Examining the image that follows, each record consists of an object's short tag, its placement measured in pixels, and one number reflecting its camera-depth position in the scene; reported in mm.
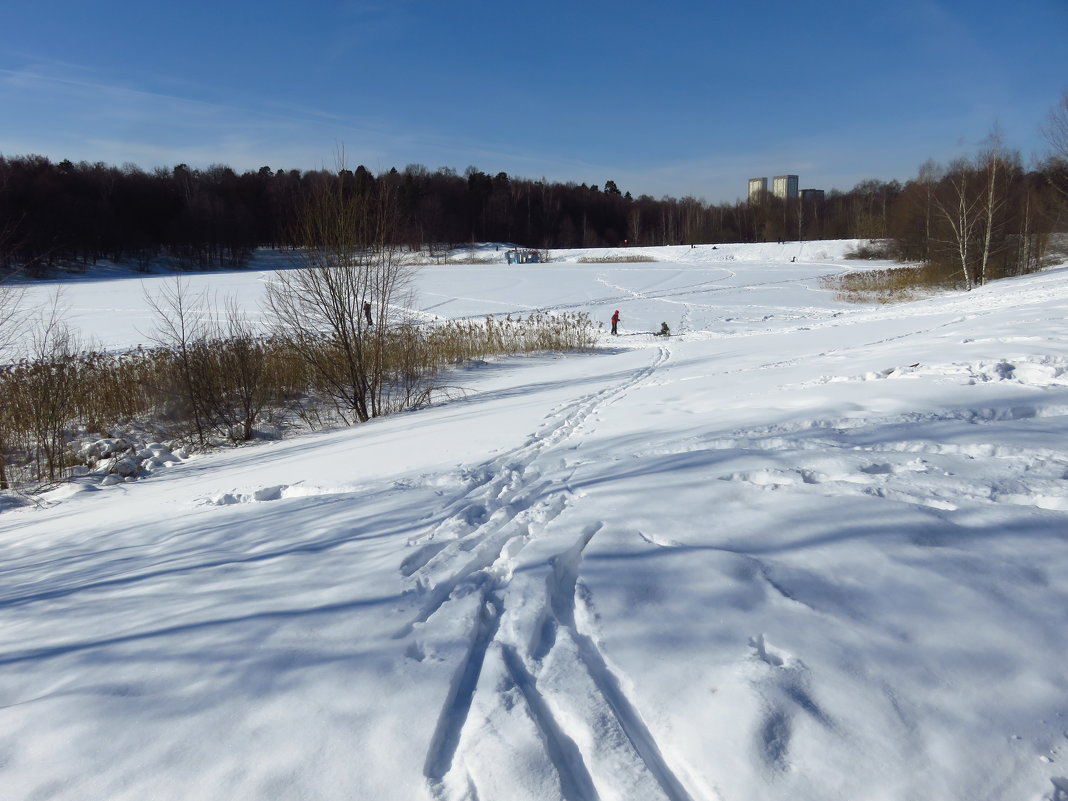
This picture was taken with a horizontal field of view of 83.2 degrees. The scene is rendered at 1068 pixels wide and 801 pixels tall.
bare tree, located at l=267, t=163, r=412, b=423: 9336
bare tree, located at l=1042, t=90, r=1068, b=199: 22675
